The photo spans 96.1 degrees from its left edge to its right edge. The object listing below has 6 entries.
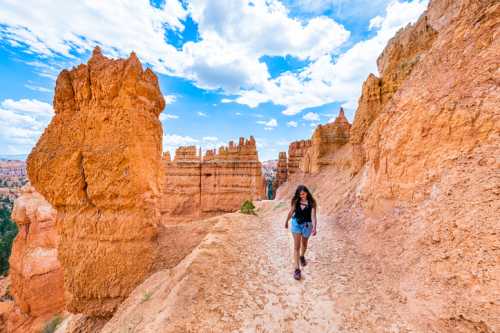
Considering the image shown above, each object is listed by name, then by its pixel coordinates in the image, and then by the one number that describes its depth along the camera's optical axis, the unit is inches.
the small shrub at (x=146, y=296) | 190.3
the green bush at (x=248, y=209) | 476.4
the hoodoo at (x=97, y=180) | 246.1
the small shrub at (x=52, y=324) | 520.4
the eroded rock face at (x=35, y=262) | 593.0
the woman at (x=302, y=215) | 177.5
